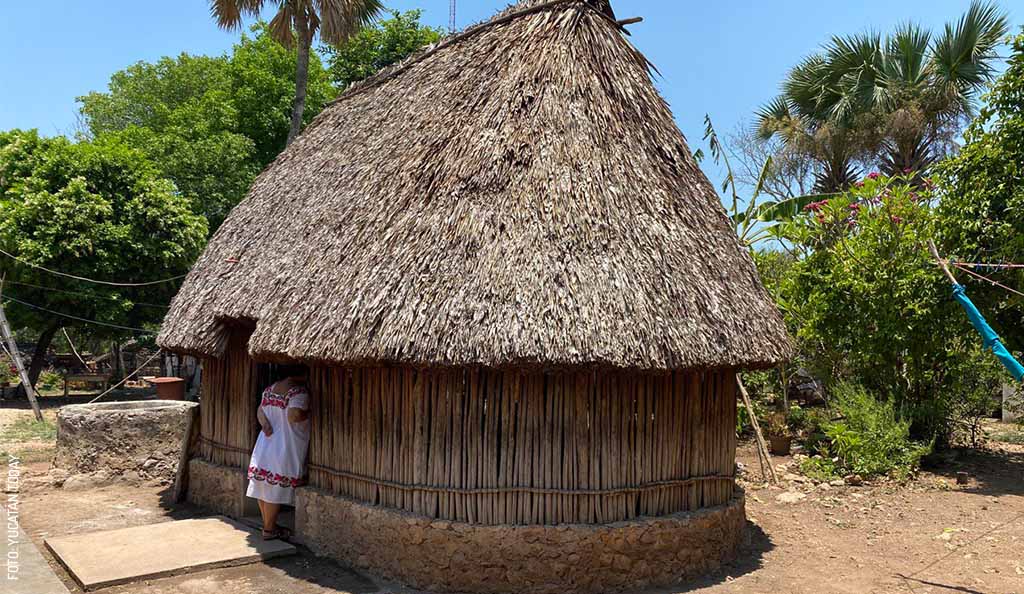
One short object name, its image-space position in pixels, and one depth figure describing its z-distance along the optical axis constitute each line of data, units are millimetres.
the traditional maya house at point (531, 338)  5453
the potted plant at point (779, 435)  11500
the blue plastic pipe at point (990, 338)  5352
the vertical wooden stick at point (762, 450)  8891
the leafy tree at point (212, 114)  21156
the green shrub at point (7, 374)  21016
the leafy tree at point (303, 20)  15539
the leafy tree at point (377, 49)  26953
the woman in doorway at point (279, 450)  6824
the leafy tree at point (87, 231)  16266
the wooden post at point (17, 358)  13969
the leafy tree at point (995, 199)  9250
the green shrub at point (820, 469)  9771
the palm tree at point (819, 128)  19547
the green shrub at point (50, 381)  22219
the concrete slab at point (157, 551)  5969
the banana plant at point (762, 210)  11305
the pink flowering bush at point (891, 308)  10016
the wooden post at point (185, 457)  8688
